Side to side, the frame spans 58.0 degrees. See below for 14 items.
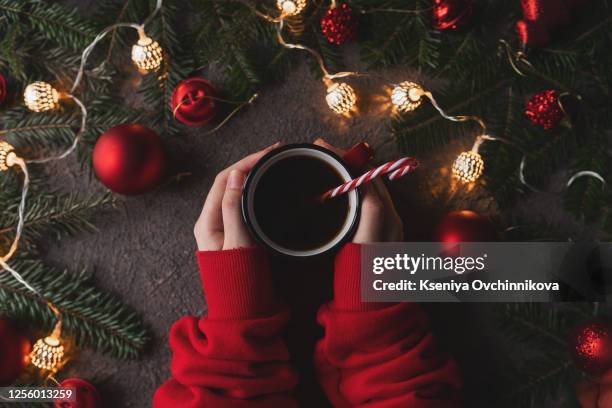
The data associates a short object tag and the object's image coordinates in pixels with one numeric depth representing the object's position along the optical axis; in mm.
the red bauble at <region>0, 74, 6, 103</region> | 1007
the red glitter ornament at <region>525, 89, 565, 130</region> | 951
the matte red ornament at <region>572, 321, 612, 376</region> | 850
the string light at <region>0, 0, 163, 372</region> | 949
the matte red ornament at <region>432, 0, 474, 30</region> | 959
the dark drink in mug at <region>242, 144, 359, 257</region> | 825
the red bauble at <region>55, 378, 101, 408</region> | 961
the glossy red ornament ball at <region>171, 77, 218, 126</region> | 978
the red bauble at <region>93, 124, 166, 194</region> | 927
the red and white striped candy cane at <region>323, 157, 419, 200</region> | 799
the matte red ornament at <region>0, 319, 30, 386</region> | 925
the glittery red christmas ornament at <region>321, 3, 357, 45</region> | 987
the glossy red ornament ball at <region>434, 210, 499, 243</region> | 917
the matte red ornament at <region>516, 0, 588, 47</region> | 946
